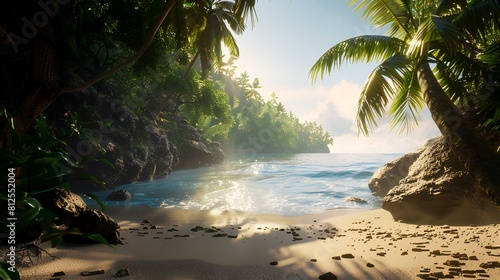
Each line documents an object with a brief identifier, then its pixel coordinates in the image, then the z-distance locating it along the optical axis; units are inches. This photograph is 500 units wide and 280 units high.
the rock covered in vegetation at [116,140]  572.1
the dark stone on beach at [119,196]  476.1
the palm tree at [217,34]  663.1
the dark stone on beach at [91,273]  113.7
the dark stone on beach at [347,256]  147.2
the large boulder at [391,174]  496.7
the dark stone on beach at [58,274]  110.6
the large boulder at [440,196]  234.2
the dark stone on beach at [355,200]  466.0
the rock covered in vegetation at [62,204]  199.9
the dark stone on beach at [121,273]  114.4
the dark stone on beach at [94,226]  158.7
